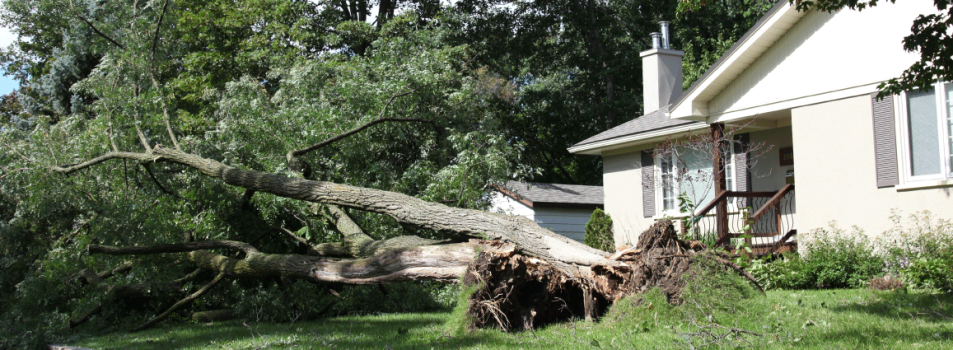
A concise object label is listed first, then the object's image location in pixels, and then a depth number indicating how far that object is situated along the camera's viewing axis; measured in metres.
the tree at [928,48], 5.52
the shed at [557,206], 17.89
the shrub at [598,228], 14.04
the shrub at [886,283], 7.51
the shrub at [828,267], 8.23
